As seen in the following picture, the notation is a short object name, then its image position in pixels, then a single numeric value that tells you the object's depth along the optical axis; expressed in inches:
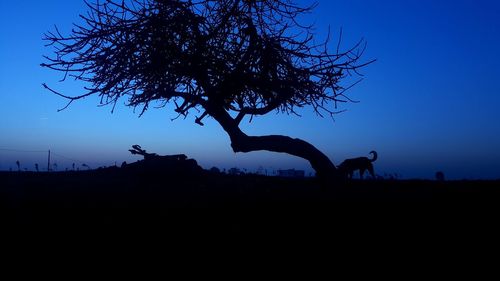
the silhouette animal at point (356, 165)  416.8
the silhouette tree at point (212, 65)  256.4
